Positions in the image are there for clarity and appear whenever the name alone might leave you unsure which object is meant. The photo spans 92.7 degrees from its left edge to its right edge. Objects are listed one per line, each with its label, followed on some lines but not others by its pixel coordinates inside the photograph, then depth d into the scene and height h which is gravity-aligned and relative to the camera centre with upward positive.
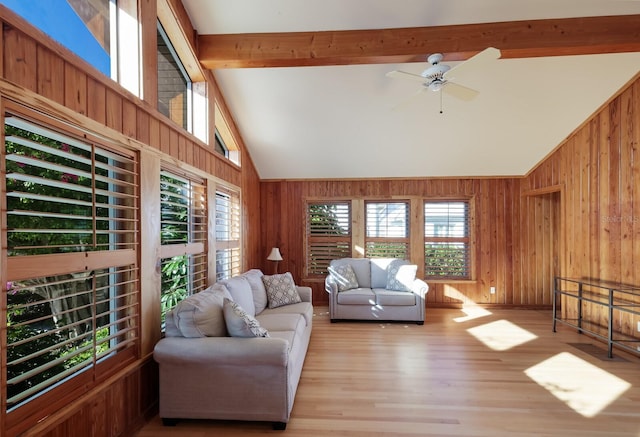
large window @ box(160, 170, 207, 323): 2.72 -0.15
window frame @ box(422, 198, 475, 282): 5.64 -0.39
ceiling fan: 2.28 +1.21
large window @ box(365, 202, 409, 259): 5.74 -0.18
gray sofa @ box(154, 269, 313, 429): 2.17 -1.09
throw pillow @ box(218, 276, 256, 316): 3.09 -0.75
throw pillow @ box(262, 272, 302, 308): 3.88 -0.91
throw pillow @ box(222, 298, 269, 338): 2.30 -0.78
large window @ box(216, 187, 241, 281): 3.96 -0.16
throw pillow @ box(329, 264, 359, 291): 4.91 -0.91
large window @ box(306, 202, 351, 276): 5.84 -0.25
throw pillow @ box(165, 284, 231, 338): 2.29 -0.75
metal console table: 3.35 -1.13
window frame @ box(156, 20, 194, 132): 2.96 +1.54
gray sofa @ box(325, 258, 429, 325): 4.59 -1.12
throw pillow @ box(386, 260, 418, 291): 4.83 -0.91
